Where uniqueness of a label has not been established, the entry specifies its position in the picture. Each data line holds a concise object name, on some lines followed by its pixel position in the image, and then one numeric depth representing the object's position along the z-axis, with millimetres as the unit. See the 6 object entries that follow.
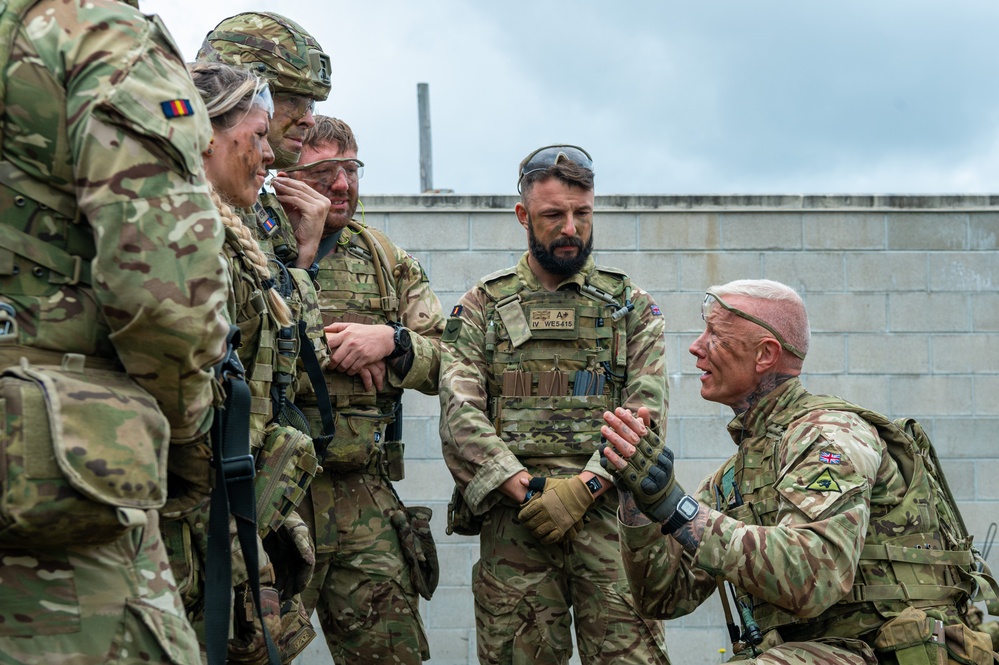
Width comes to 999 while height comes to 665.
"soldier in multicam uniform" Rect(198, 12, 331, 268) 4668
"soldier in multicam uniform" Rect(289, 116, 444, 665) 4996
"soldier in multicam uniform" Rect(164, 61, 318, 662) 3254
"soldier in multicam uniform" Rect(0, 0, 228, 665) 2225
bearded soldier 4988
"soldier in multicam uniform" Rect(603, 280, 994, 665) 3557
